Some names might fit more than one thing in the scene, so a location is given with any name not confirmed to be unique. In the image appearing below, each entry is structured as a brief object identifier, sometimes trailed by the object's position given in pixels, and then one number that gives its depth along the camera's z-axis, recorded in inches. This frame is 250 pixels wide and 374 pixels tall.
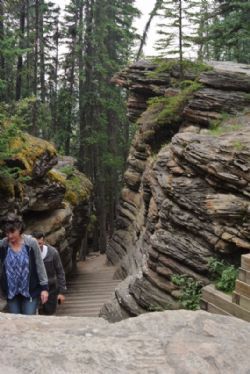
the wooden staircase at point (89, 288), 459.8
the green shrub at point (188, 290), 316.5
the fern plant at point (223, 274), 302.2
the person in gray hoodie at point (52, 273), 241.3
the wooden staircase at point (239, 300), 254.4
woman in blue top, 189.9
